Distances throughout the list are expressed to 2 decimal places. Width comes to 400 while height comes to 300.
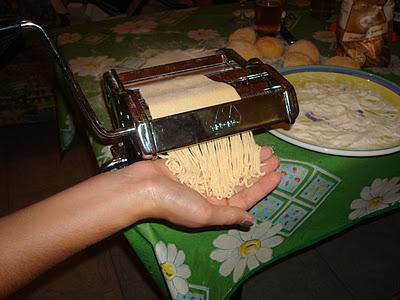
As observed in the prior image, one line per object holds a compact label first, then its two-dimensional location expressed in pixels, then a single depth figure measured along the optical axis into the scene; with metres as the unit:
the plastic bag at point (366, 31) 0.98
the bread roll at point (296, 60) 1.02
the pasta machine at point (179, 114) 0.56
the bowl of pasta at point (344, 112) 0.68
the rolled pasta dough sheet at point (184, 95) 0.59
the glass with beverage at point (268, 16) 1.19
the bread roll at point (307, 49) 1.07
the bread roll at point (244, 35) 1.16
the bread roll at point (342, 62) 1.01
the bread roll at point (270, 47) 1.10
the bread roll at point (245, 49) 1.05
